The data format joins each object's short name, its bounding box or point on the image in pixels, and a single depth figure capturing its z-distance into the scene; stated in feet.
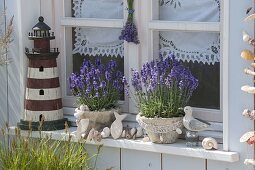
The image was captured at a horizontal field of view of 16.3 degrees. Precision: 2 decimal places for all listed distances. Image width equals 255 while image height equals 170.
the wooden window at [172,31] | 13.97
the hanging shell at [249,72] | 12.49
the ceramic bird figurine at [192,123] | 13.62
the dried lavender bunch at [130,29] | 14.65
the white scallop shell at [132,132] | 14.50
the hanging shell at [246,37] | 12.44
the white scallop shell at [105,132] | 14.63
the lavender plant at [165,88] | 13.88
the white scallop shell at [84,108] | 14.74
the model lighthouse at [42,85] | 15.27
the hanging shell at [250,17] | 12.27
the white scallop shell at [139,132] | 14.52
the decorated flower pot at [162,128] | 13.84
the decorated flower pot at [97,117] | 14.72
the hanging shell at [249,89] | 12.44
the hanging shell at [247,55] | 12.51
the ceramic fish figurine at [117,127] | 14.56
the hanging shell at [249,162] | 12.74
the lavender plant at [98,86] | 14.75
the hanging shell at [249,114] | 12.56
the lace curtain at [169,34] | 14.29
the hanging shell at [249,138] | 12.59
